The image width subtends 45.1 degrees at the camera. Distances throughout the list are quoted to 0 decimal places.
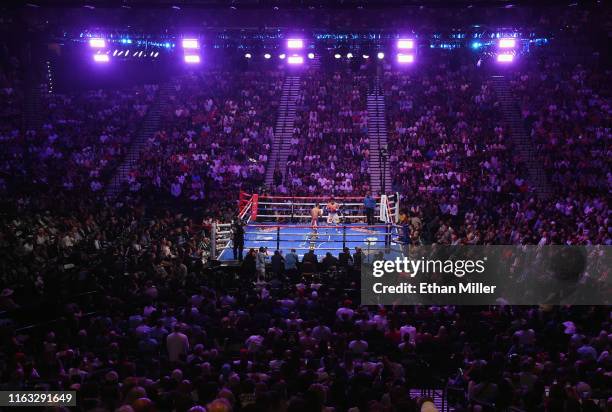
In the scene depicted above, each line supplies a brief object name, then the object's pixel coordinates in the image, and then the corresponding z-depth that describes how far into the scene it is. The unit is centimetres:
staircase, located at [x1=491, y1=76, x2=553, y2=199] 2773
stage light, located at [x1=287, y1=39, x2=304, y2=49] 2859
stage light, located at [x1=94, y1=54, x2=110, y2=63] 2883
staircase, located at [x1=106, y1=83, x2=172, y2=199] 2889
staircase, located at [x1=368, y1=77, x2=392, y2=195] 2902
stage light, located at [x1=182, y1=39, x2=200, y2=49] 2816
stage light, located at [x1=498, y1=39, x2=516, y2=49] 2780
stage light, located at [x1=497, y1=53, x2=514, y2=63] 2906
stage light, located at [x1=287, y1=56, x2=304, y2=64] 2928
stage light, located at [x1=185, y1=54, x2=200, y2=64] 2847
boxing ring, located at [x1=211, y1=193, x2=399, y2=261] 1959
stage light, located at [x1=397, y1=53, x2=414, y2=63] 2814
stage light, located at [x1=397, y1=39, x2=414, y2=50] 2789
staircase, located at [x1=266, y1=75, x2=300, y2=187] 3005
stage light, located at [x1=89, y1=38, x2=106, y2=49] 2839
